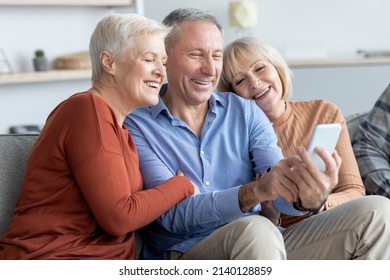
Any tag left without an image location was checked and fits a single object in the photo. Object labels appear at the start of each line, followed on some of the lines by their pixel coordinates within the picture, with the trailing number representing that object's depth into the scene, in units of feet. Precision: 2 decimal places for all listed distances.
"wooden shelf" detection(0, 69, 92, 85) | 13.50
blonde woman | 8.01
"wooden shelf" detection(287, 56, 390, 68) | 16.57
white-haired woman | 5.85
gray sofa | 6.48
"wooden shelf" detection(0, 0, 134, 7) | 13.42
